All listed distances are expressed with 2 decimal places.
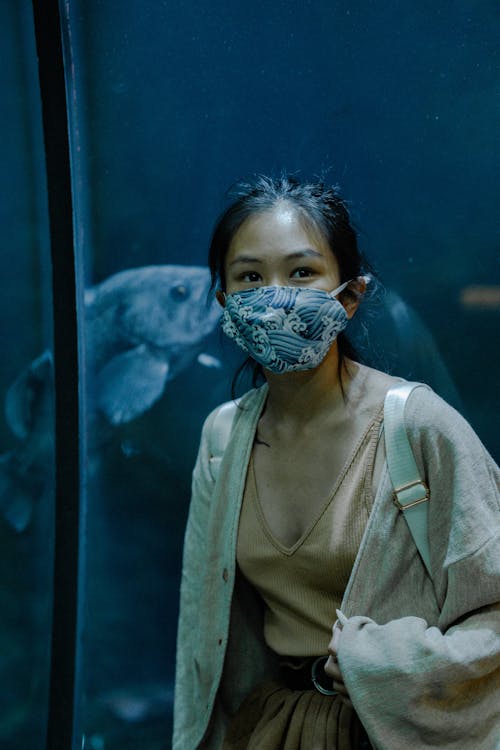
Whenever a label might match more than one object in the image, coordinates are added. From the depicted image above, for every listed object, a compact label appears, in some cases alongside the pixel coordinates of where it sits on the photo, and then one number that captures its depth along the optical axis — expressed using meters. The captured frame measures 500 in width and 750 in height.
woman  1.56
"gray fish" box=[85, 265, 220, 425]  2.74
